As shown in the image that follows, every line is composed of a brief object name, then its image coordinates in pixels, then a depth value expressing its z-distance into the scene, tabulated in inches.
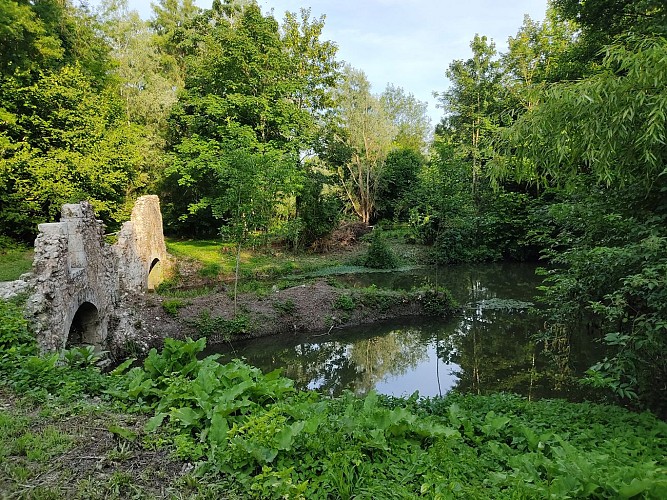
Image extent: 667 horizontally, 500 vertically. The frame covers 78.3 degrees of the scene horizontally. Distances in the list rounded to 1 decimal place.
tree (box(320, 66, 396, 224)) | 995.3
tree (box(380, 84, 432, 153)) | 1173.7
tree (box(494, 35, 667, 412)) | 138.9
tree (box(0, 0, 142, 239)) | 560.7
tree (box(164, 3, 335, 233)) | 751.7
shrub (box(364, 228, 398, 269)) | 748.0
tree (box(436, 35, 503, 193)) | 909.2
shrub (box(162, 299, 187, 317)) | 410.9
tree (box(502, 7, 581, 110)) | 799.4
